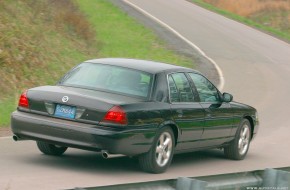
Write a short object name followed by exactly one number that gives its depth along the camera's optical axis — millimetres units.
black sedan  16661
